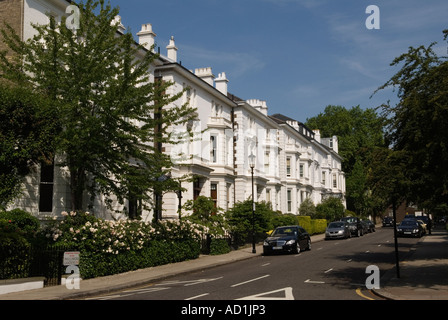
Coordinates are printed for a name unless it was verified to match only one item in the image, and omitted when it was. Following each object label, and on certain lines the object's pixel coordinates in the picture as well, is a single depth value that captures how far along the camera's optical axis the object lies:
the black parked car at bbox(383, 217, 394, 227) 69.73
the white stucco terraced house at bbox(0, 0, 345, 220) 19.67
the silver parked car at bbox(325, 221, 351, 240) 38.59
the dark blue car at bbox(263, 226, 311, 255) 26.16
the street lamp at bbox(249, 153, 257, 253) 27.86
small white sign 14.45
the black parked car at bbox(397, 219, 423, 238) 39.19
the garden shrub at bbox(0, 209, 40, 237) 15.71
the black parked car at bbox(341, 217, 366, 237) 41.88
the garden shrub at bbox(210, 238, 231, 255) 26.81
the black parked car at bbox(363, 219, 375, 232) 49.04
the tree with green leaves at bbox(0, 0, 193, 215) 16.89
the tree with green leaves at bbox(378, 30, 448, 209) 12.32
